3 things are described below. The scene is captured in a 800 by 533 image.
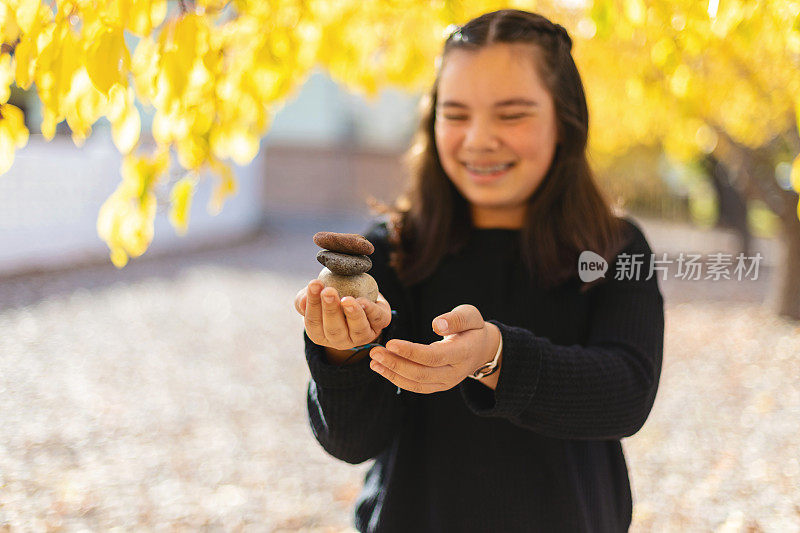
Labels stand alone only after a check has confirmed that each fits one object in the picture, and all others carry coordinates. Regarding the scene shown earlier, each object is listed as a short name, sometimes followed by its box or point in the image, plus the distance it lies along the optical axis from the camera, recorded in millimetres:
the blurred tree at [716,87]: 1858
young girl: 1362
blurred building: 8727
